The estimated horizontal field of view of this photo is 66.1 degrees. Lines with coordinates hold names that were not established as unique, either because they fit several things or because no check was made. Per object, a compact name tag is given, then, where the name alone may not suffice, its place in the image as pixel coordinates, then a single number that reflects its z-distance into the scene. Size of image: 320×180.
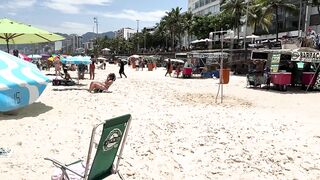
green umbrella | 7.26
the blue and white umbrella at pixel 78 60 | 12.87
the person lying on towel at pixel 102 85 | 11.20
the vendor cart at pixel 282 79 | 13.13
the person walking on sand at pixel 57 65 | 17.22
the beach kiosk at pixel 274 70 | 13.22
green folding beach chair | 2.49
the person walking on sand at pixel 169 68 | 22.37
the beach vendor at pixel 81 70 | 16.32
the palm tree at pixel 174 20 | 55.08
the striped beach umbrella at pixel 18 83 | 6.36
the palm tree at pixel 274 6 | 32.36
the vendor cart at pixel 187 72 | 20.00
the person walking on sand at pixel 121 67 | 19.51
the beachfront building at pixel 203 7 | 53.47
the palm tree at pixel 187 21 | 54.73
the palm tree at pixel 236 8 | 38.14
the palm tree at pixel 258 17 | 34.29
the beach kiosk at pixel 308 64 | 12.85
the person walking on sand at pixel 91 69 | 17.56
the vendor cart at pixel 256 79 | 13.96
